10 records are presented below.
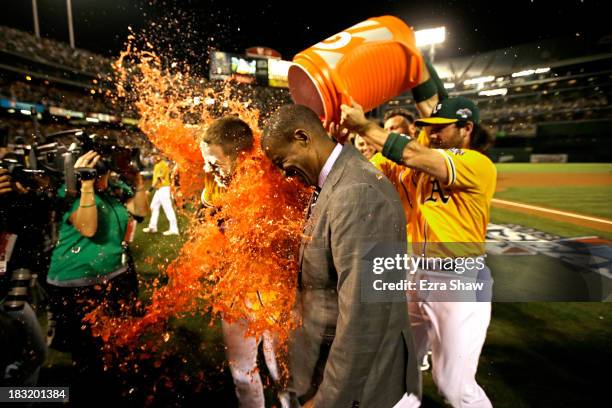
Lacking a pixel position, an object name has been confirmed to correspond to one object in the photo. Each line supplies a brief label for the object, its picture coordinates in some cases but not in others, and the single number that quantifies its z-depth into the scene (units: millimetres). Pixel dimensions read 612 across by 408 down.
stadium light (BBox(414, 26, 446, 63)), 21578
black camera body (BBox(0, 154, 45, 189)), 2396
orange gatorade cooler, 1563
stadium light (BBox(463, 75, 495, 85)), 41719
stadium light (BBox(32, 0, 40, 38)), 23297
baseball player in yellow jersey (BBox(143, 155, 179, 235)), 8398
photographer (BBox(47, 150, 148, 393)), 2557
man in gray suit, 1252
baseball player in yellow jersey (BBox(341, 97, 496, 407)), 1996
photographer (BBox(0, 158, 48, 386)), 2172
